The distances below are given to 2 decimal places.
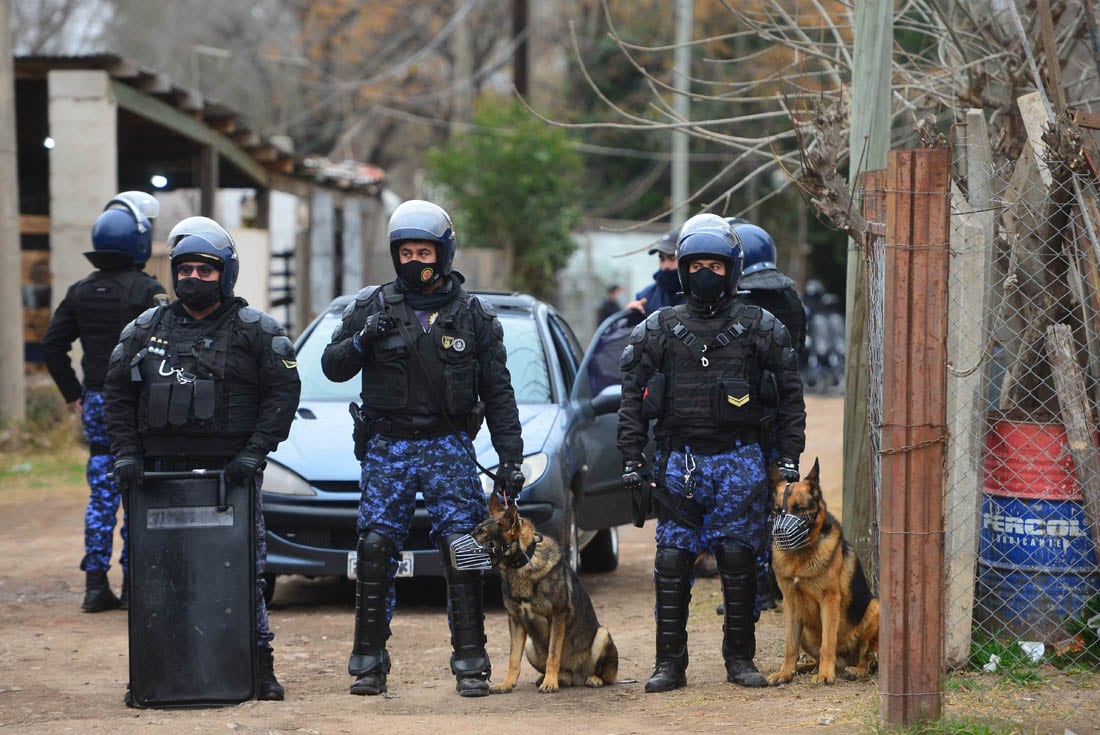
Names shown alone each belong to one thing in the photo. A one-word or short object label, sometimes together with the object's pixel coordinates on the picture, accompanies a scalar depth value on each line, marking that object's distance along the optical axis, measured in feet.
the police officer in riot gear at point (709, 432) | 40.88
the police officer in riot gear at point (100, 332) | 53.47
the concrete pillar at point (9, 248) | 94.38
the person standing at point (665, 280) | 57.32
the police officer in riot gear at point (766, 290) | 49.49
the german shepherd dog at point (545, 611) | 39.96
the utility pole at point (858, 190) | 48.26
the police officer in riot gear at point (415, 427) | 40.60
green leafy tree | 149.28
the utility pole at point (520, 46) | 160.86
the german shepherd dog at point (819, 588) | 39.63
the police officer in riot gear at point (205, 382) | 39.60
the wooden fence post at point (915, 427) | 32.48
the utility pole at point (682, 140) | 158.81
